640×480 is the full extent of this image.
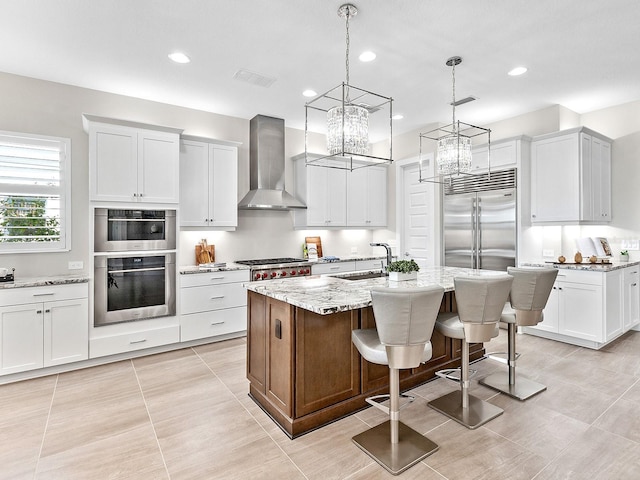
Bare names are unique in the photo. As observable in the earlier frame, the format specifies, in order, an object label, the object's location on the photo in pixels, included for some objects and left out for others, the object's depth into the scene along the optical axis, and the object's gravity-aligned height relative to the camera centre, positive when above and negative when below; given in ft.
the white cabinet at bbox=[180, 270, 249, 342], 13.91 -2.52
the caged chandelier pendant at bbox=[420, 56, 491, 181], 11.32 +2.81
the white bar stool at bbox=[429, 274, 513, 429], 7.89 -1.89
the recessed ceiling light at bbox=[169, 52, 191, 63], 11.12 +5.91
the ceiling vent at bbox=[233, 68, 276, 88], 12.50 +5.98
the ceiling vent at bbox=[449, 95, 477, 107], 14.72 +5.91
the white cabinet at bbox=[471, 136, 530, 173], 15.62 +4.00
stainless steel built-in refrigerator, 16.10 +0.94
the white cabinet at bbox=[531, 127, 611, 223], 14.39 +2.68
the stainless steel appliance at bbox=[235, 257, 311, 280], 15.34 -1.15
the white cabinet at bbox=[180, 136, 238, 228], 14.79 +2.55
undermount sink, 11.35 -1.12
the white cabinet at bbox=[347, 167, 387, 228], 20.08 +2.57
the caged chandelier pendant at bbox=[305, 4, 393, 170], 8.49 +2.76
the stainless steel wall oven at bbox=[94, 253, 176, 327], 12.30 -1.61
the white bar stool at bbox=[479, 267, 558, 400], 9.28 -1.65
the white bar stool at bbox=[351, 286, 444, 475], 6.61 -2.10
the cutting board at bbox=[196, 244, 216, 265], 15.84 -0.57
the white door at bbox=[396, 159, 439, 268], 18.88 +1.48
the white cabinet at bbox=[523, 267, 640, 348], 13.16 -2.61
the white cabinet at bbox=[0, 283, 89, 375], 10.76 -2.65
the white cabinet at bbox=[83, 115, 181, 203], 12.23 +2.96
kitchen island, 7.82 -2.63
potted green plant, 9.69 -0.81
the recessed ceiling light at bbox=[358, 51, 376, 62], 11.11 +5.90
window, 11.96 +1.76
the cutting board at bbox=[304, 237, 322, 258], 19.60 +0.04
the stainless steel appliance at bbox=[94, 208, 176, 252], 12.32 +0.48
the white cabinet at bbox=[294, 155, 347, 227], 18.38 +2.49
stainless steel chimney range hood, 16.96 +3.81
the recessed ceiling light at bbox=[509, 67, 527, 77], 12.23 +5.95
